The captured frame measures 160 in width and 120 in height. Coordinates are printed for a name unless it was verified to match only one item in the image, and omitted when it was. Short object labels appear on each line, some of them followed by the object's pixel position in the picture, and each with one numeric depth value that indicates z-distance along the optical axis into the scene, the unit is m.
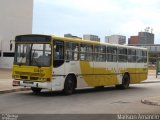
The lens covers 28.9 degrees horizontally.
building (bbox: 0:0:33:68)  38.96
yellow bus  14.02
